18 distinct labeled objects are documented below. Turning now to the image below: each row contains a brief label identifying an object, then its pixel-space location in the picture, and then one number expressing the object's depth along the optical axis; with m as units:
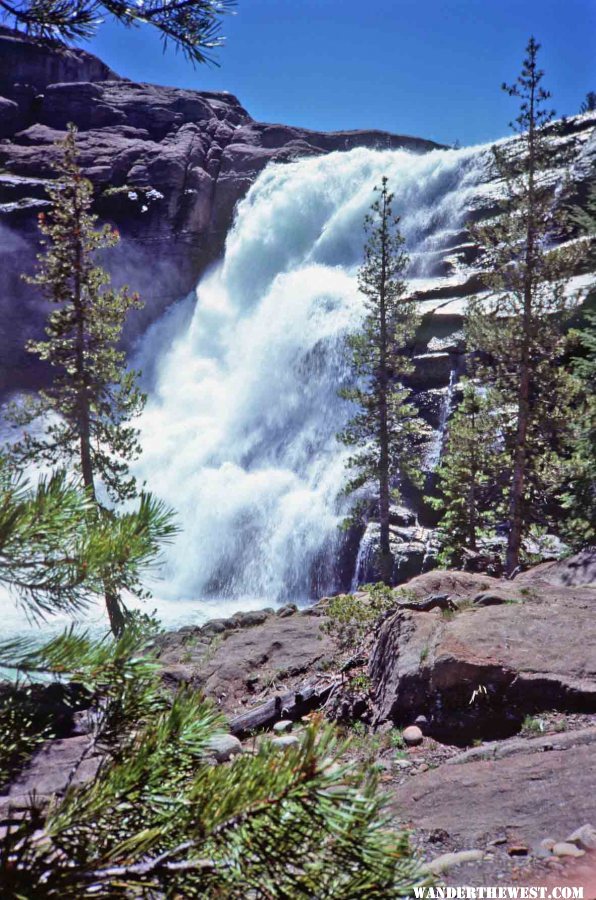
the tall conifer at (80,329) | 15.23
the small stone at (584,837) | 3.67
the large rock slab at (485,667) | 6.30
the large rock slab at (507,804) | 3.81
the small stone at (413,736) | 6.38
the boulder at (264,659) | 9.52
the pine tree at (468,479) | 19.09
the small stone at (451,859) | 3.80
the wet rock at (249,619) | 15.40
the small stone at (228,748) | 6.35
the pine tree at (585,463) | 14.10
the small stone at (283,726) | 7.28
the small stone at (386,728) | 6.73
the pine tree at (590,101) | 43.12
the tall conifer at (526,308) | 15.75
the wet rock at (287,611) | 15.30
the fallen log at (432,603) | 8.78
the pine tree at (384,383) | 20.50
